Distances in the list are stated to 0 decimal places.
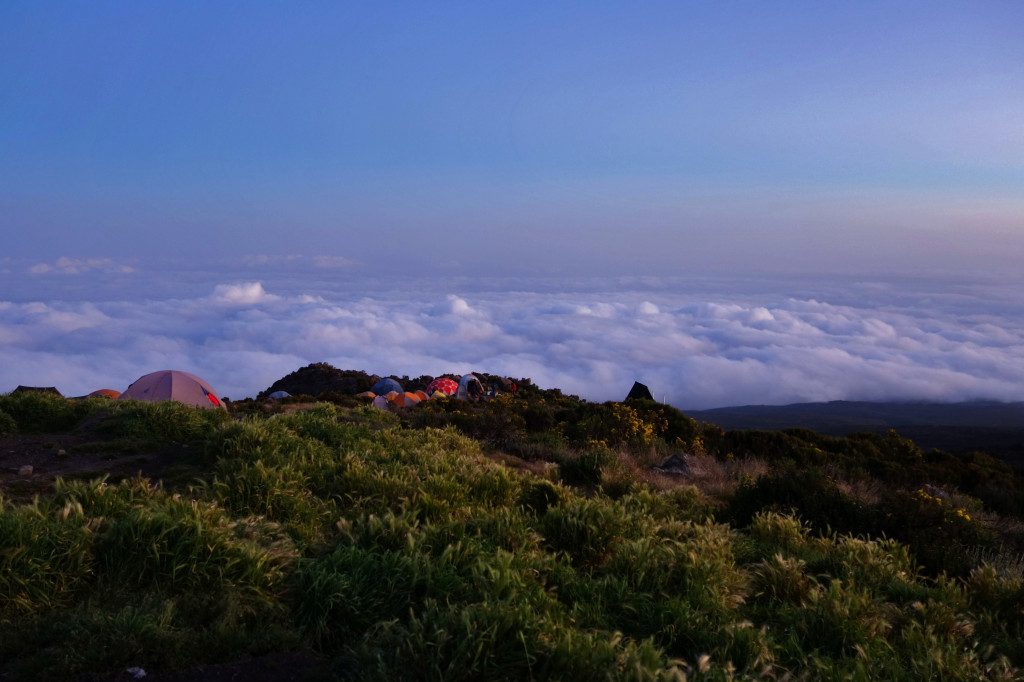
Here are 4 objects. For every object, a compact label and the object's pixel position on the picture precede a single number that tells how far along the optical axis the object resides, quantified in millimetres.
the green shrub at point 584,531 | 5367
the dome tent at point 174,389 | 18406
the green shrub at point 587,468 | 9789
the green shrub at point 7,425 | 9758
